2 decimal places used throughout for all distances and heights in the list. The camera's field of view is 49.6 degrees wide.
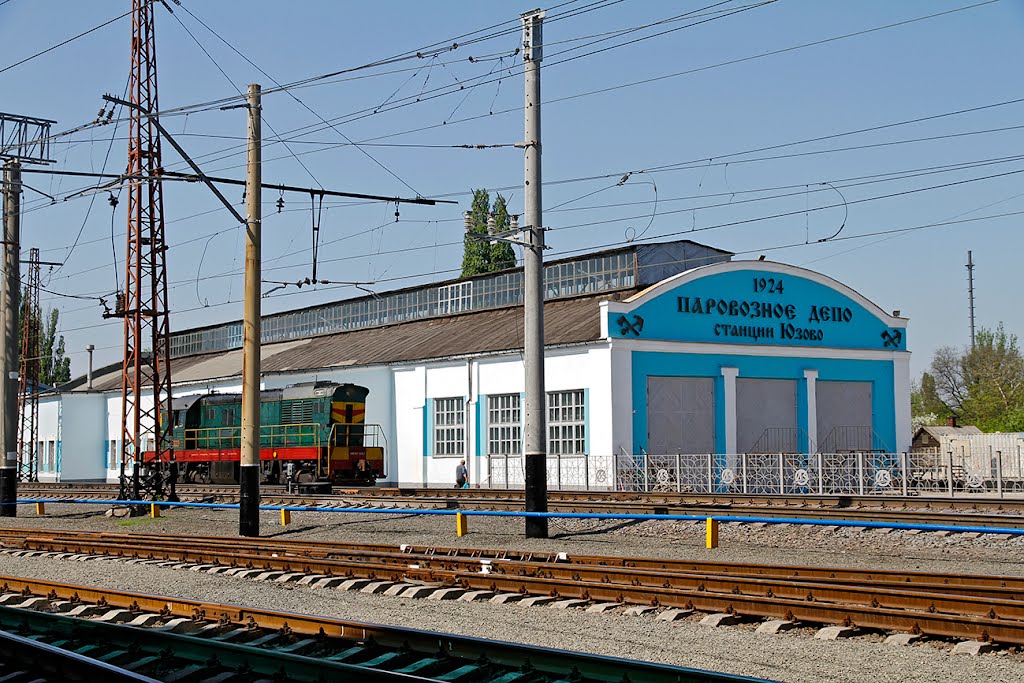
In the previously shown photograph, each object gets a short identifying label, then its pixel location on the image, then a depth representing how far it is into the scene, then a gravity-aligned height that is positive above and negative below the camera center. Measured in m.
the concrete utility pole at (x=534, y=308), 20.44 +2.26
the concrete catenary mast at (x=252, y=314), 21.14 +2.29
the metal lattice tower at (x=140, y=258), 27.83 +4.52
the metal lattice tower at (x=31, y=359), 54.78 +3.89
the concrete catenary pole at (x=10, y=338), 28.41 +2.53
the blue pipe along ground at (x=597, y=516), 15.02 -1.54
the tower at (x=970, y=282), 98.47 +12.72
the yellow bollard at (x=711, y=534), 18.66 -1.79
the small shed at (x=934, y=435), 50.53 -0.46
